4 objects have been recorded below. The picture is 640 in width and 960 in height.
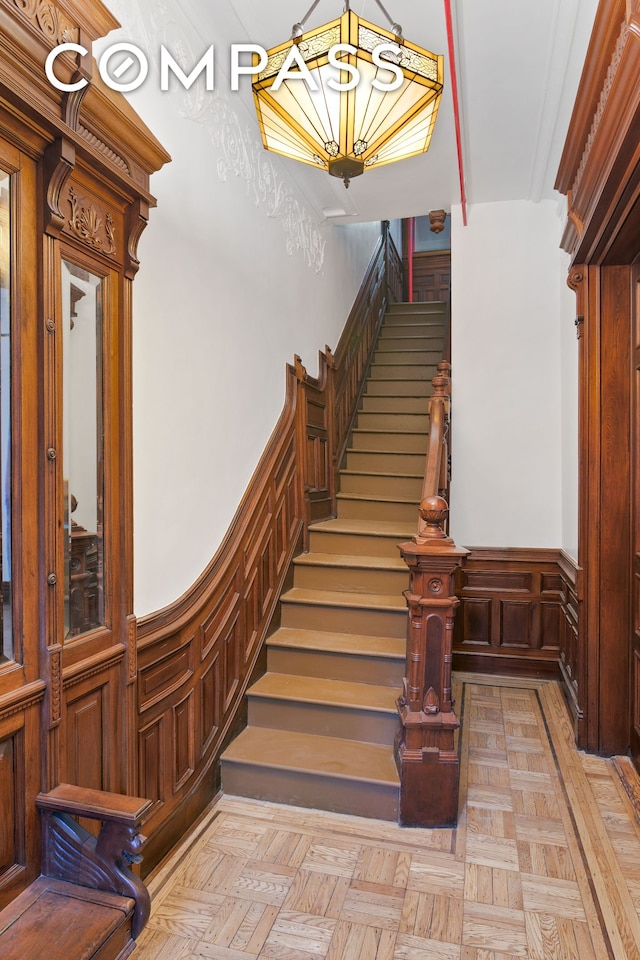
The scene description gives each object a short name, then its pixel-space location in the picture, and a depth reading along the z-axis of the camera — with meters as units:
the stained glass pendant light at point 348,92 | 1.87
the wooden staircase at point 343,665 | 2.63
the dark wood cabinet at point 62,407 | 1.36
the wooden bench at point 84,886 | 1.27
